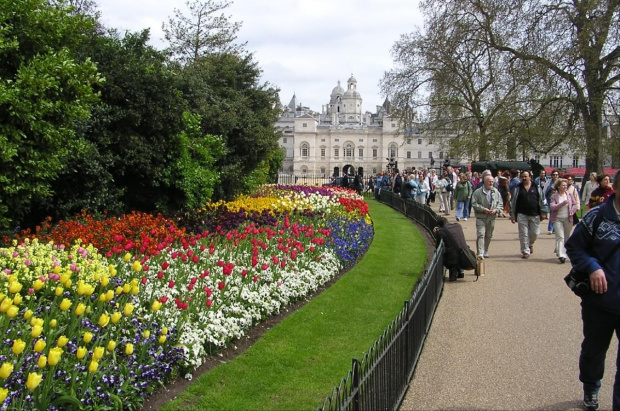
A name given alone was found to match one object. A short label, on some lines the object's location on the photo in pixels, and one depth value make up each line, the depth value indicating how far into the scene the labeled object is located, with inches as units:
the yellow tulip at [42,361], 127.3
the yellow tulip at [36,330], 131.0
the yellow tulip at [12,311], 137.9
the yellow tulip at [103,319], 149.3
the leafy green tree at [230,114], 589.0
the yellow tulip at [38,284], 161.0
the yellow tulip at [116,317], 153.6
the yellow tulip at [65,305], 146.2
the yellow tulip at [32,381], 113.0
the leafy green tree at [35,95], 278.5
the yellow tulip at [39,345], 125.0
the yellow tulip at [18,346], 121.4
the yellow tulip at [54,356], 120.3
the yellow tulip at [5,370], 112.6
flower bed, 152.2
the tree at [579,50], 810.2
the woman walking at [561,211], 416.2
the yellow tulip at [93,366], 132.3
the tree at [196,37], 856.3
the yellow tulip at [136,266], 187.1
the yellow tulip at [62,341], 131.5
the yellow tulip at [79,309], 150.8
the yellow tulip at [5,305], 137.1
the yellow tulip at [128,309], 155.6
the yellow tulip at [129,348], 146.0
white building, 4453.7
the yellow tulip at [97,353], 134.0
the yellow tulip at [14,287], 152.7
